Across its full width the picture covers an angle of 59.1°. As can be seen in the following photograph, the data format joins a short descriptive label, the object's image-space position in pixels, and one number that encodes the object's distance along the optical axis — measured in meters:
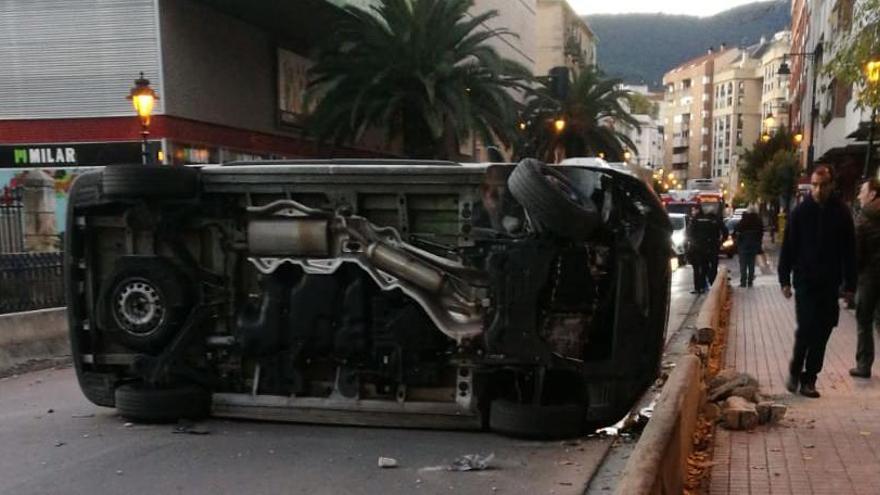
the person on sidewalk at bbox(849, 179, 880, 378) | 6.94
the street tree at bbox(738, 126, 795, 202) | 49.84
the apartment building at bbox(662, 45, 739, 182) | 149.91
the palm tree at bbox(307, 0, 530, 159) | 24.17
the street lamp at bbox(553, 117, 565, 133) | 36.80
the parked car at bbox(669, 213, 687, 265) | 22.70
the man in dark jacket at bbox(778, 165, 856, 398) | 6.24
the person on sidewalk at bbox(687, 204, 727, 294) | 14.54
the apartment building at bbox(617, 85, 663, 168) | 139.38
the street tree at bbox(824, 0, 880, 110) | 9.96
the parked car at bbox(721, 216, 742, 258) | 26.93
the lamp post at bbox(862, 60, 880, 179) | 10.36
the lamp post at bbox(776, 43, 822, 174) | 32.22
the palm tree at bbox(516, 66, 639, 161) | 40.16
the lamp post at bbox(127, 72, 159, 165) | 15.34
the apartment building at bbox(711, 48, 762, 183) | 134.75
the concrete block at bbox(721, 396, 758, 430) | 5.54
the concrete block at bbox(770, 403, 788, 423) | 5.69
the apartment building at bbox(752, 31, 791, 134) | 92.04
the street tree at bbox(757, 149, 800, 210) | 38.72
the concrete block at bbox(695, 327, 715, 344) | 7.93
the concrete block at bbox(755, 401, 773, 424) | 5.68
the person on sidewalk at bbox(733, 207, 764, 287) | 15.30
